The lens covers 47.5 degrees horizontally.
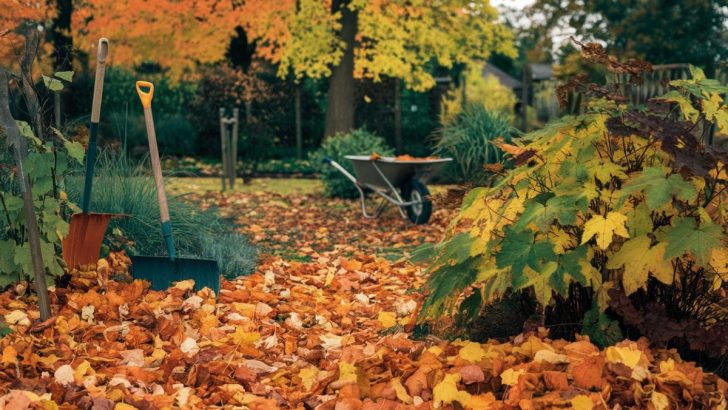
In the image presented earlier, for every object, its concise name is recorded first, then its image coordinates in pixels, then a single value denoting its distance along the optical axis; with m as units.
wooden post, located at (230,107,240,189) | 11.20
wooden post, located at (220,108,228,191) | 10.88
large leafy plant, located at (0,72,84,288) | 3.89
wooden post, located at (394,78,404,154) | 14.52
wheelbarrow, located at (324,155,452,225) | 7.98
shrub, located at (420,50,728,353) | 2.77
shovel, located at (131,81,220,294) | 4.35
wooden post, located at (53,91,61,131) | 5.54
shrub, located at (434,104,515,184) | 10.88
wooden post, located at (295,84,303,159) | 16.52
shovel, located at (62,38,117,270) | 4.20
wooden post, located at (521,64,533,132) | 13.59
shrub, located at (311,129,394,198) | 10.21
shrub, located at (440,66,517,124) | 16.46
